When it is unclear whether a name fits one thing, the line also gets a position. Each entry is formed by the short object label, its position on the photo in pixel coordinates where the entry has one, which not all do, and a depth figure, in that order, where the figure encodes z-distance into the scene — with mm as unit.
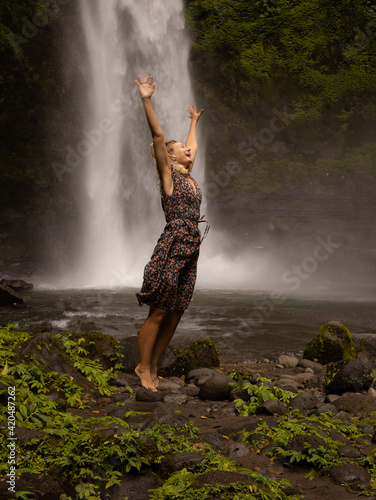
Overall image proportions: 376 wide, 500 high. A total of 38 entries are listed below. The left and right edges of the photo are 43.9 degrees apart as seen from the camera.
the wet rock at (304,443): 2453
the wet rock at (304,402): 3438
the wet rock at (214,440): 2654
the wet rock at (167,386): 4020
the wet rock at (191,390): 3904
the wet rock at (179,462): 2248
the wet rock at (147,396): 3615
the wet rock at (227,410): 3379
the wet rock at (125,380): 4086
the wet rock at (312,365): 5055
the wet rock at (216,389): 3766
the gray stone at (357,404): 3256
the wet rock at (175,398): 3679
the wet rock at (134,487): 2010
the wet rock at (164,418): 2793
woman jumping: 3734
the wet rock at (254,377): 4157
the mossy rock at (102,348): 4449
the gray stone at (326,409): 3301
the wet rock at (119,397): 3592
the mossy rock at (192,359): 4633
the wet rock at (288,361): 5371
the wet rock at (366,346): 5941
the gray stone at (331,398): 3721
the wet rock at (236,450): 2531
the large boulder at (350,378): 3916
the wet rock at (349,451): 2496
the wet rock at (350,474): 2217
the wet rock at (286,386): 3979
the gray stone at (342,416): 3132
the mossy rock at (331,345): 5340
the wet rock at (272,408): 3236
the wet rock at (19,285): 14553
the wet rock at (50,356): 3623
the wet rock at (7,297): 10602
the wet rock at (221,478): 2049
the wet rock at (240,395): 3605
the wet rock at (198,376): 4301
